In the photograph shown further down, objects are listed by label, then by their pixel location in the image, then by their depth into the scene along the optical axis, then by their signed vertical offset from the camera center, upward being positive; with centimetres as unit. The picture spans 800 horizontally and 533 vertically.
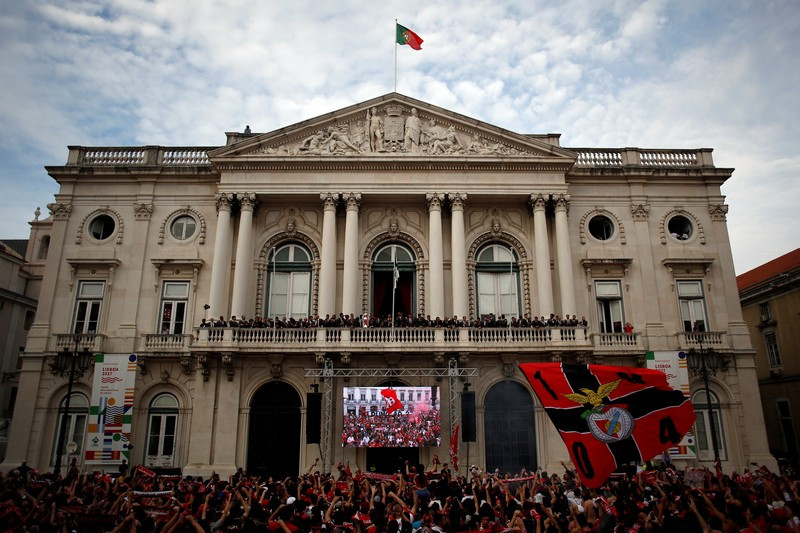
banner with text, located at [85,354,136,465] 2666 +67
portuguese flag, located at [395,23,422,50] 3253 +2076
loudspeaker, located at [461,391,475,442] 2569 +51
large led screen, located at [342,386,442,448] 2573 +34
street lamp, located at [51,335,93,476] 2844 +293
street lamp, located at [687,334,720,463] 2858 +300
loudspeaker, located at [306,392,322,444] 2556 +34
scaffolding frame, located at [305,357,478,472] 2633 +219
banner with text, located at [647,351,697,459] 2725 +238
